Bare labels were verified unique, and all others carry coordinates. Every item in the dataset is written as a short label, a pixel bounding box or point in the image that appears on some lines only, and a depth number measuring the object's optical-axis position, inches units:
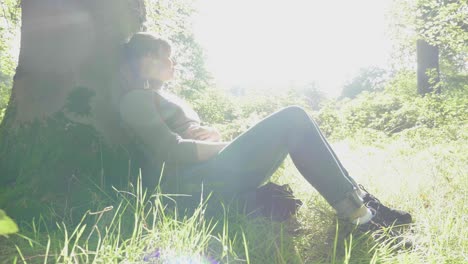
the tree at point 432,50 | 187.3
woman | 81.4
